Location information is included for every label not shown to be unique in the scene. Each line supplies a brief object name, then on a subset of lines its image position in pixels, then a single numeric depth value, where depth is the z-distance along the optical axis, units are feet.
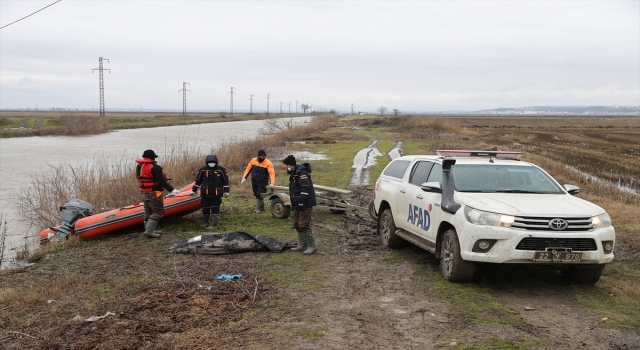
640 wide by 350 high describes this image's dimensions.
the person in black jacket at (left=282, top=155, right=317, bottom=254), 30.37
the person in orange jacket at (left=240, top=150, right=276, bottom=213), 44.65
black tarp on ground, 32.55
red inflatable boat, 39.22
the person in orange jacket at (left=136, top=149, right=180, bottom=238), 36.65
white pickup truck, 22.88
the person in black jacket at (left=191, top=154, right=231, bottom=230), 38.91
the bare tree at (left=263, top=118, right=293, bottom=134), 164.71
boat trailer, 42.60
